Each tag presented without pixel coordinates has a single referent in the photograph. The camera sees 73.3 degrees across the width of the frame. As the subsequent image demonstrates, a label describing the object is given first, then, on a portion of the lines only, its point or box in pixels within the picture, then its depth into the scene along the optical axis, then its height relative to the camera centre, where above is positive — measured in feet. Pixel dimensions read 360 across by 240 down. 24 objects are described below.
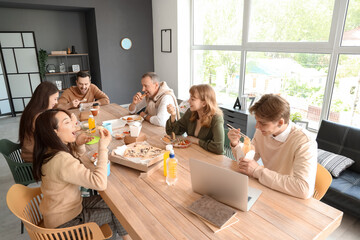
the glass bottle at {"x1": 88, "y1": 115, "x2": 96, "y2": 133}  7.40 -2.18
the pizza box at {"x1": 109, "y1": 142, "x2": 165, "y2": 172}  5.07 -2.28
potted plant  17.28 -0.52
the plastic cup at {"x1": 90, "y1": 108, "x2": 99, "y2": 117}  8.65 -2.07
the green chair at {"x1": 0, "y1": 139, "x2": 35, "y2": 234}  6.34 -2.94
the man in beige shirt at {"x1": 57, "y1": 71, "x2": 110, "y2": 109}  10.57 -1.94
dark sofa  6.85 -3.60
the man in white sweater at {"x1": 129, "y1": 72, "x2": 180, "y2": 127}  8.91 -1.69
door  16.67 -1.18
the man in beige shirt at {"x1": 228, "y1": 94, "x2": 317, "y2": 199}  4.19 -1.89
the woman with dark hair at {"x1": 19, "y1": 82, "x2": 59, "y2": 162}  6.63 -1.64
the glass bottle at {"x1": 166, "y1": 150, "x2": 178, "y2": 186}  4.70 -2.27
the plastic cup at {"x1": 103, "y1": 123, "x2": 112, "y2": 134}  7.36 -2.19
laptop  3.57 -2.06
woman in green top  6.11 -1.83
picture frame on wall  18.12 +0.80
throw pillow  7.57 -3.49
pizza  5.43 -2.25
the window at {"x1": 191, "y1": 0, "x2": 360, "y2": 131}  9.86 -0.09
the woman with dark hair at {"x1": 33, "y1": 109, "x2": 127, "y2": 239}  4.26 -2.04
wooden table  3.45 -2.49
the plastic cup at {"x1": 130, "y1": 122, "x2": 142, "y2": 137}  6.40 -2.01
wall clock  18.78 +0.63
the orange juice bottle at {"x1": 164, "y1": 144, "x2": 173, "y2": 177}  4.96 -2.12
